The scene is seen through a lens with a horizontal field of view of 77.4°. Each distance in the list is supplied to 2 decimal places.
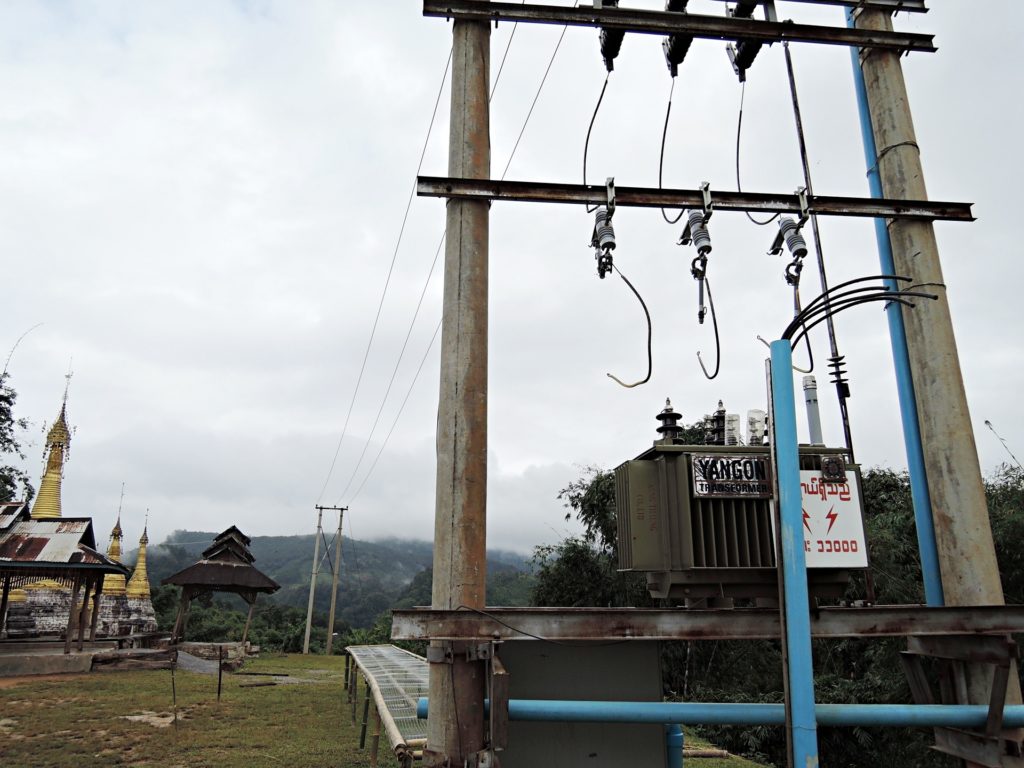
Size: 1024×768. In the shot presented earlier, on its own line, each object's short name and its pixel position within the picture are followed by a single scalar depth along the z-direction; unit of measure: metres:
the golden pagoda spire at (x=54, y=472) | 27.47
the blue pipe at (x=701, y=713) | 3.38
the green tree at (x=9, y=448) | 27.14
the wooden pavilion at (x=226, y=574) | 22.03
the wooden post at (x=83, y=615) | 19.86
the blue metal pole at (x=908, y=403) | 4.35
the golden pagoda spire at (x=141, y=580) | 28.59
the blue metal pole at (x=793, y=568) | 3.15
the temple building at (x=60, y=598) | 24.19
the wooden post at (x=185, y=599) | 22.35
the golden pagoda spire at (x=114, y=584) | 27.56
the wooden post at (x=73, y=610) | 18.80
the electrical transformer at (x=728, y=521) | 3.65
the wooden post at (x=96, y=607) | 21.59
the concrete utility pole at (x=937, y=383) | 4.16
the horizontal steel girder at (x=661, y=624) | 3.53
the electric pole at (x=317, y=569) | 28.61
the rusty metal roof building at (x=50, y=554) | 18.88
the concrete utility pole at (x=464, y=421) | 3.53
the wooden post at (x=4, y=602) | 19.64
